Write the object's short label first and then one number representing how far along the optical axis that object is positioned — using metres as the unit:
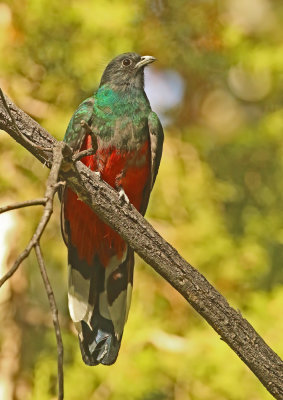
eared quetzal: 8.56
